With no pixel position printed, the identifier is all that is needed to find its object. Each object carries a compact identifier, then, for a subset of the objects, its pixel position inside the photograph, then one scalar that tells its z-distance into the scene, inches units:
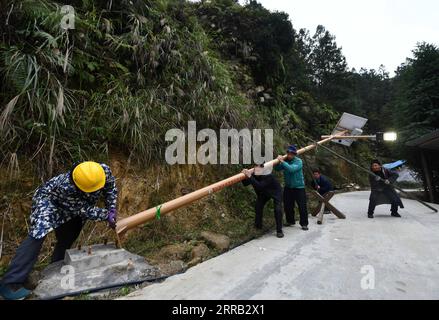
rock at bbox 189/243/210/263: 154.6
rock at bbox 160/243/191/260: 152.9
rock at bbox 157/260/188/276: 134.5
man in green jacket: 225.4
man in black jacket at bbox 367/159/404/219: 287.4
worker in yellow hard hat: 107.7
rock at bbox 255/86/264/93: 415.4
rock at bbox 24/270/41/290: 113.5
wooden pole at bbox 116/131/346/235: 138.1
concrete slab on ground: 112.5
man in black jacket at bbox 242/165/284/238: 205.5
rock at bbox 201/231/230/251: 169.8
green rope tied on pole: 146.0
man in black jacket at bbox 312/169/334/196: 315.8
